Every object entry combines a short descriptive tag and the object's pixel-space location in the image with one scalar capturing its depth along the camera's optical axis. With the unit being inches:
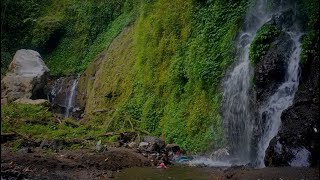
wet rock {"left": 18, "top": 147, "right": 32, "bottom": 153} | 282.6
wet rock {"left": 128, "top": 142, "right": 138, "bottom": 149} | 344.1
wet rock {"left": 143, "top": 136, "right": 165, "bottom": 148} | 338.9
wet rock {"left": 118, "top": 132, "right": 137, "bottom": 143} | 376.9
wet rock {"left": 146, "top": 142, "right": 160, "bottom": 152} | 325.5
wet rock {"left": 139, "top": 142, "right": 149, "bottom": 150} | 331.5
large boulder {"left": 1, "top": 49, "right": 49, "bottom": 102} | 513.4
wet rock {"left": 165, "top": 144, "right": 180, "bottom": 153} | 336.5
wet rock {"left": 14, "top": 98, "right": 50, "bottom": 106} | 463.0
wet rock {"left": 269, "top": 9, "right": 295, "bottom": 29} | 321.2
